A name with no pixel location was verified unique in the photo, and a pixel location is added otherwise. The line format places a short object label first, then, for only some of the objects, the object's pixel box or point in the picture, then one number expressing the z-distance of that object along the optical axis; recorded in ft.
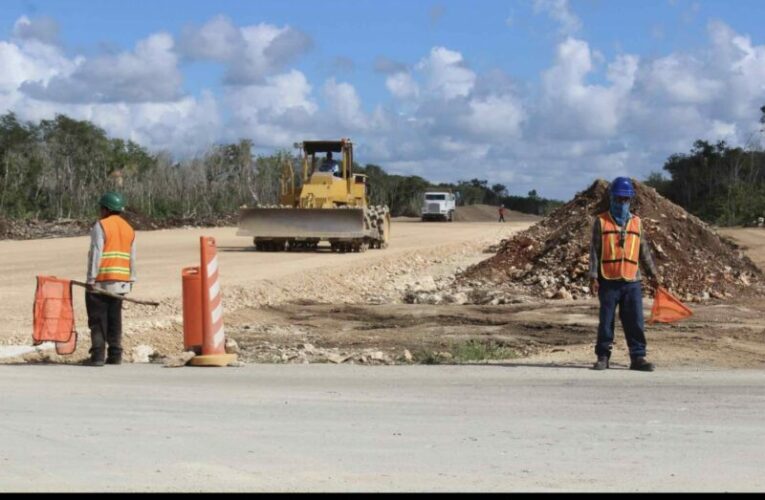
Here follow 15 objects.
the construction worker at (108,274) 38.88
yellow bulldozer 100.53
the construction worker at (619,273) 36.29
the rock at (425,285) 70.07
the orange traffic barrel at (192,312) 39.37
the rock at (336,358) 41.44
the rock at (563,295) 64.34
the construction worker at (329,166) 107.14
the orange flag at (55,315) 38.99
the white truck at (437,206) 246.06
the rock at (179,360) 39.19
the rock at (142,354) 42.99
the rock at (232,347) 44.16
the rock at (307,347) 44.42
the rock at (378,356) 42.06
